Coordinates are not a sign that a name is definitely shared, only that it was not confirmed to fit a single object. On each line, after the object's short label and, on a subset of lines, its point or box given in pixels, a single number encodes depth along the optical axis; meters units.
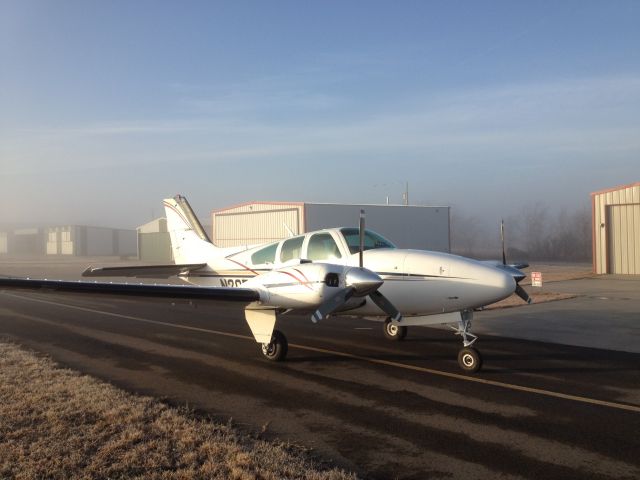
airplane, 9.18
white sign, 20.09
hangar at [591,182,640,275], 33.00
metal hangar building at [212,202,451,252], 40.78
